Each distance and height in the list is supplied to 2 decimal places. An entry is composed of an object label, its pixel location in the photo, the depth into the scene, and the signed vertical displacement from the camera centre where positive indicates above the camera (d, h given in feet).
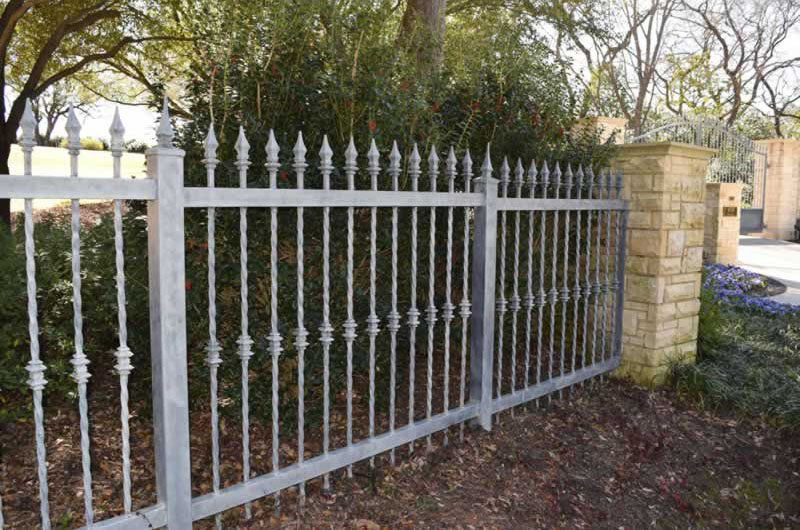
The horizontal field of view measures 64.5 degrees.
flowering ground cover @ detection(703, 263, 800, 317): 24.63 -3.95
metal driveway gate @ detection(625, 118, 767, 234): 53.21 +4.03
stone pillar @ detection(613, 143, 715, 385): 15.44 -1.19
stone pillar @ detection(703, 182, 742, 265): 38.81 -1.27
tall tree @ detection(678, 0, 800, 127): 78.57 +19.32
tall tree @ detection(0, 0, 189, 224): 29.58 +8.24
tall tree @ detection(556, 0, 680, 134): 71.10 +16.69
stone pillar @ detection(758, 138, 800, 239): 60.44 +1.45
